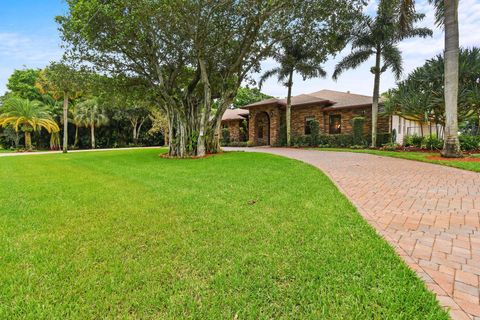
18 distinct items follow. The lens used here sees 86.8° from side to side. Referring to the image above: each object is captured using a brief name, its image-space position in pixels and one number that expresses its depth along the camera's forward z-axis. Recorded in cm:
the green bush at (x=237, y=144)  2542
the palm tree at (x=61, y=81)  1398
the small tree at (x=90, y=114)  2700
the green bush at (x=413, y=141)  1551
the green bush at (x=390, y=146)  1545
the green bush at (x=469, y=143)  1240
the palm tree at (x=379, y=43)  1574
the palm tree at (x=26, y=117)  2380
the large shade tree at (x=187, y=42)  1032
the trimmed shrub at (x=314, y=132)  2058
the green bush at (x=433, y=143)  1375
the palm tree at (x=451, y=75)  984
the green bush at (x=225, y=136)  2809
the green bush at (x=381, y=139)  1781
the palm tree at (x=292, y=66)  1749
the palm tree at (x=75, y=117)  2677
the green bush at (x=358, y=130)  1830
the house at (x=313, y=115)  1947
